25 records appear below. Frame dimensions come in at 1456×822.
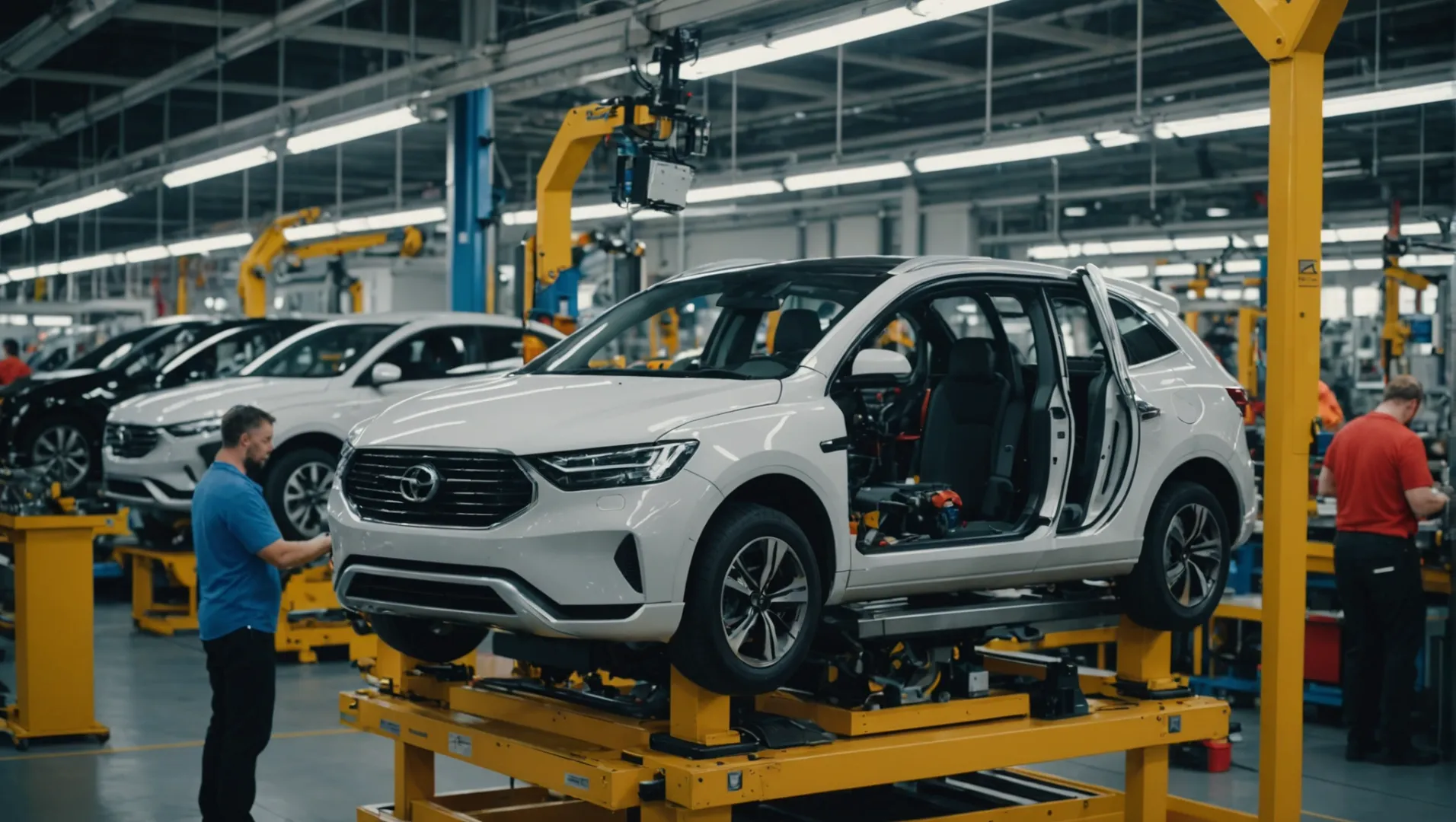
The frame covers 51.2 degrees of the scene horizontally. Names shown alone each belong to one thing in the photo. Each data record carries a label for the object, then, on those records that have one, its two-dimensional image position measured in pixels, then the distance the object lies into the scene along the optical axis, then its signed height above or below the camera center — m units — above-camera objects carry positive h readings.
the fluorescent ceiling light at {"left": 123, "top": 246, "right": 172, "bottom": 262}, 23.61 +2.37
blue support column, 13.92 +1.92
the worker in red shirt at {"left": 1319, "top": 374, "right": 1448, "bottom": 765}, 7.23 -0.75
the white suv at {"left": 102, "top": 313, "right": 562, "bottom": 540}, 9.67 -0.04
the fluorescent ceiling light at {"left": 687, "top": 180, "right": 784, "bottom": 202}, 16.17 +2.35
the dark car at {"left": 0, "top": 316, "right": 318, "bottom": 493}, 12.02 +0.08
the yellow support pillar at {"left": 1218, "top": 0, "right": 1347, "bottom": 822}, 4.95 +0.15
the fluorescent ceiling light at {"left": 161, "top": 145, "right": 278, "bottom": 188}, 14.68 +2.43
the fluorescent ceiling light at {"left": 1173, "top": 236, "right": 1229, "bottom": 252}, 22.91 +2.50
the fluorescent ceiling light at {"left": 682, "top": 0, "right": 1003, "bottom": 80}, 8.70 +2.30
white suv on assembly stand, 4.06 -0.21
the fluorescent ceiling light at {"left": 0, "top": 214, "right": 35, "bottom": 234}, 22.69 +2.75
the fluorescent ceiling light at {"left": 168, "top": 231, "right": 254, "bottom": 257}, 22.77 +2.42
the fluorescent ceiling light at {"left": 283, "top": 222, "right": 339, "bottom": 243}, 20.08 +2.41
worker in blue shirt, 5.23 -0.70
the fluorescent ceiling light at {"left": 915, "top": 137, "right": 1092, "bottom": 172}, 12.86 +2.22
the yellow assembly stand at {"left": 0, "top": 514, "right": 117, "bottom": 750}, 7.07 -1.05
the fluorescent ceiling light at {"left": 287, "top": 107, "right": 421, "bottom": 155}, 13.01 +2.41
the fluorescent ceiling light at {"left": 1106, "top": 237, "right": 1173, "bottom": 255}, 22.34 +2.41
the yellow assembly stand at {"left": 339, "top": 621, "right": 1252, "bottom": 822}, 4.12 -1.03
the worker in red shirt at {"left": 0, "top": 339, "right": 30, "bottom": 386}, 17.62 +0.37
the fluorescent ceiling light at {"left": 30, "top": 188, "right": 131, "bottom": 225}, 19.00 +2.59
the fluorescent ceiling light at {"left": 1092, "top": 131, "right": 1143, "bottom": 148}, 12.55 +2.24
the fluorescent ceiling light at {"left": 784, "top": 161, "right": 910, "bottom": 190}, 14.58 +2.25
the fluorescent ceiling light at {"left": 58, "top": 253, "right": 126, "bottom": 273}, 26.78 +2.50
